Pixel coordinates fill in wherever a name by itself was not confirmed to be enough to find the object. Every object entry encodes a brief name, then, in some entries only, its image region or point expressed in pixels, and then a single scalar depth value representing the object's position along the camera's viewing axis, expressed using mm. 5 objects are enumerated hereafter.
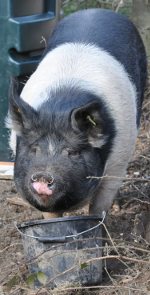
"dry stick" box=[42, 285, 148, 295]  5542
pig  6123
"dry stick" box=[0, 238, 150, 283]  5867
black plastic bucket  6206
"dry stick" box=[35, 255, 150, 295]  5744
